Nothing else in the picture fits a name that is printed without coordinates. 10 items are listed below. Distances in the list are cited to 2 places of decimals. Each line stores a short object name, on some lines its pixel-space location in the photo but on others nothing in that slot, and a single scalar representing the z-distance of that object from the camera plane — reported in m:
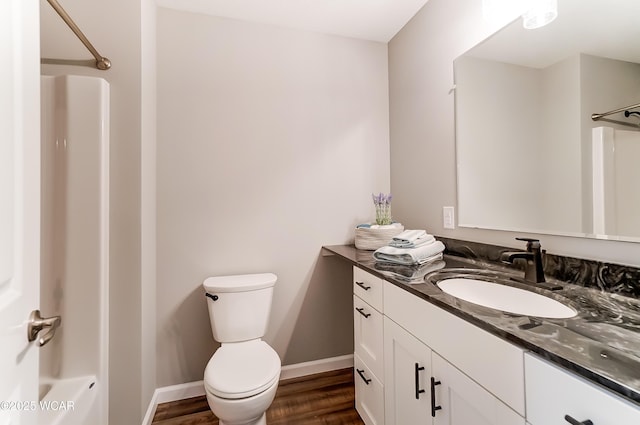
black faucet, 1.02
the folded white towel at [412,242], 1.34
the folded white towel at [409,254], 1.29
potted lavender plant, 1.75
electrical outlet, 1.57
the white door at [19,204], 0.53
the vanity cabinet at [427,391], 0.73
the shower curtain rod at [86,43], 1.04
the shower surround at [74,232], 1.27
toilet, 1.19
